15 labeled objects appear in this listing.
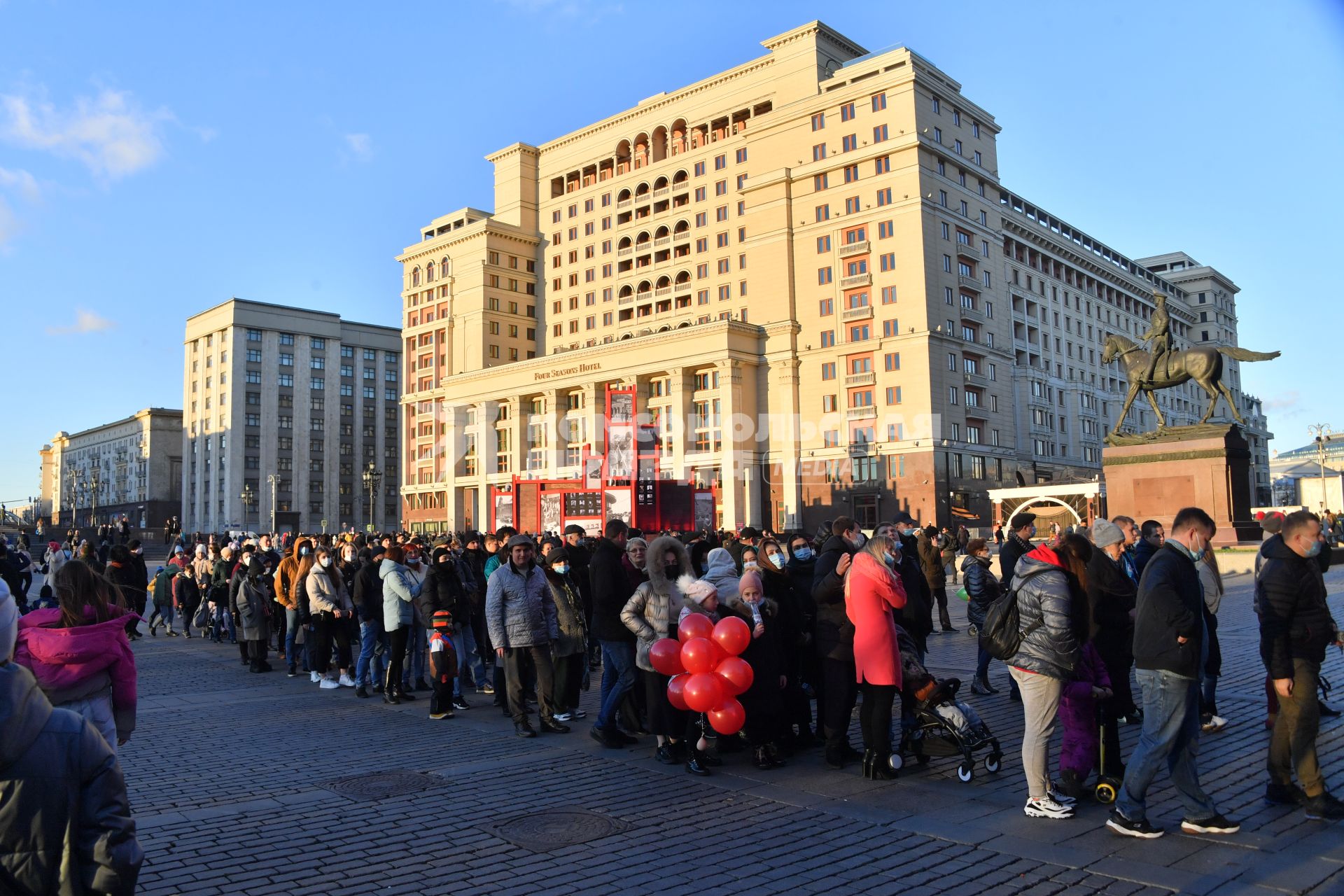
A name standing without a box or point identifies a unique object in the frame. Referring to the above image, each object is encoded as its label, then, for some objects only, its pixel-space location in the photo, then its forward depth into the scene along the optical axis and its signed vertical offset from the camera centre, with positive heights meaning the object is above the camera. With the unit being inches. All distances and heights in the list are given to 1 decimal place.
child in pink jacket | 210.5 -29.7
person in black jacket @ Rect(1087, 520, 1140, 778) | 314.3 -38.8
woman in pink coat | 305.0 -45.9
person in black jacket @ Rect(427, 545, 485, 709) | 465.7 -40.8
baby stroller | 307.3 -75.7
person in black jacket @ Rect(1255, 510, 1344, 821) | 251.8 -40.6
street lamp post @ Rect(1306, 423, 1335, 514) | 2642.7 +167.2
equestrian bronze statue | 1123.3 +164.0
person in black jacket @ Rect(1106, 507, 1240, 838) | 241.6 -53.4
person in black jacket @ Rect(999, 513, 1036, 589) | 405.1 -19.3
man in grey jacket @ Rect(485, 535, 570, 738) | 406.3 -49.0
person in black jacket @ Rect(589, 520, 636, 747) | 380.5 -53.2
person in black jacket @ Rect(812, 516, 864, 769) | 329.4 -55.4
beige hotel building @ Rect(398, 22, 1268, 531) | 2524.6 +673.8
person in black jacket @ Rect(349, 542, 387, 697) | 506.3 -58.1
